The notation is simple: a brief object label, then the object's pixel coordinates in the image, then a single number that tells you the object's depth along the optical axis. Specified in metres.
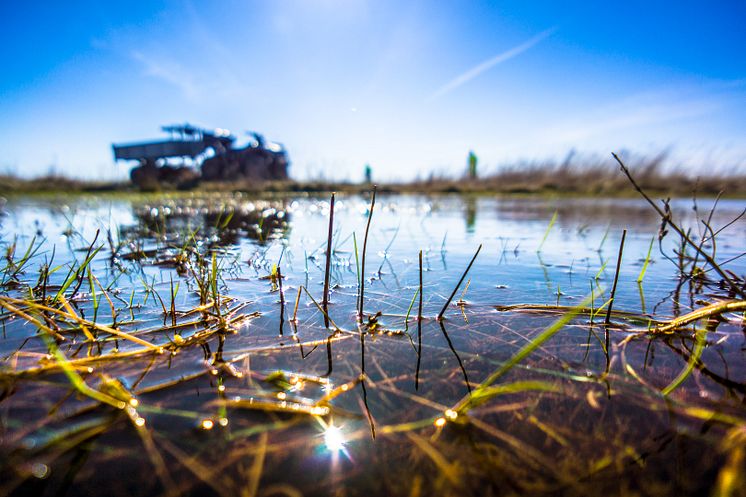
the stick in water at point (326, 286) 0.45
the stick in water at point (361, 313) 0.46
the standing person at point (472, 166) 11.74
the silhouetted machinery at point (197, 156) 13.19
